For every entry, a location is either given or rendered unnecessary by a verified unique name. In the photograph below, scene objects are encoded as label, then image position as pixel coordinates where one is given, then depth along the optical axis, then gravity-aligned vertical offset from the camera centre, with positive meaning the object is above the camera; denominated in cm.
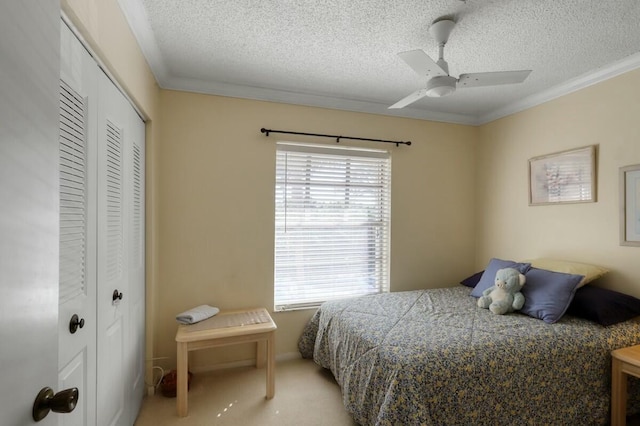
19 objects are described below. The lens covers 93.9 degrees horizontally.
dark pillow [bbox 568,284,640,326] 212 -67
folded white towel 234 -83
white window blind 298 -11
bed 160 -91
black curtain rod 286 +79
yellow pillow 240 -46
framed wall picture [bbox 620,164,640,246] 228 +7
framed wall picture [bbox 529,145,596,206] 258 +34
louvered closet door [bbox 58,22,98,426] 112 -6
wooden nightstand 184 -105
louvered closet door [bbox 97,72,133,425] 146 -26
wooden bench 210 -91
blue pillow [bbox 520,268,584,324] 219 -62
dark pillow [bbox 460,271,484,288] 319 -73
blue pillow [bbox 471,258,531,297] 267 -56
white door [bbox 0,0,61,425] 55 +2
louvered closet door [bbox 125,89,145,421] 195 -29
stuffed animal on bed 236 -66
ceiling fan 182 +86
